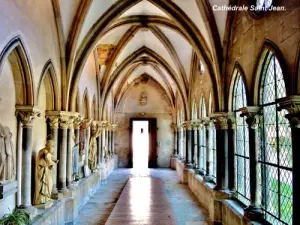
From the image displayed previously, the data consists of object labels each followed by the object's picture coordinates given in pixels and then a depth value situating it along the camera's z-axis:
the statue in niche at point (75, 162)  9.93
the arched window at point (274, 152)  4.83
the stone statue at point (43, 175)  6.61
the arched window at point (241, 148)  7.04
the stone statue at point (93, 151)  12.68
